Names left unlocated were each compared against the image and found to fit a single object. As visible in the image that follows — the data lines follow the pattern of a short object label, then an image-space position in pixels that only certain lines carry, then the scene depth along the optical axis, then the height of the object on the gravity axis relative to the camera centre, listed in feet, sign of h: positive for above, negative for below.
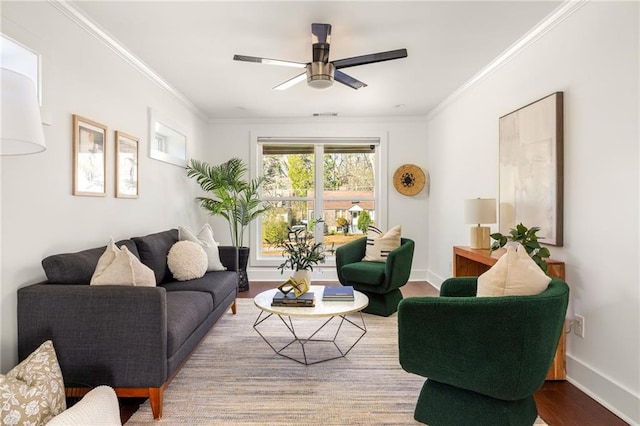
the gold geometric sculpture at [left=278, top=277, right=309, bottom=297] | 8.70 -1.95
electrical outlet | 7.41 -2.43
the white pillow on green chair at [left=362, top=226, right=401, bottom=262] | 13.21 -1.34
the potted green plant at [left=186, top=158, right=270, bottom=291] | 15.51 +0.72
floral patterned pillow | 4.69 -2.59
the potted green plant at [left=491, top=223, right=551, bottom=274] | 7.30 -0.70
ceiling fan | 8.42 +3.68
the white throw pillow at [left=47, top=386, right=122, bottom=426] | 4.63 -2.84
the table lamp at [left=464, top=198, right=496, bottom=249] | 10.35 -0.19
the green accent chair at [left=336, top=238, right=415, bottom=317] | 11.76 -2.31
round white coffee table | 7.91 -3.60
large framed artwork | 8.05 +1.10
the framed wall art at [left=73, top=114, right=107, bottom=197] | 8.13 +1.23
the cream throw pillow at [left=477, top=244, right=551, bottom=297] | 5.59 -1.10
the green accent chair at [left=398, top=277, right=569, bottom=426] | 4.95 -2.05
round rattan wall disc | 17.52 +1.53
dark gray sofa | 6.10 -2.18
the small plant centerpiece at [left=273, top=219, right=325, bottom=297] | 8.89 -1.35
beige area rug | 6.38 -3.75
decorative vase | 8.96 -1.69
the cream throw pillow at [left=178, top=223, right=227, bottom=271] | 11.52 -1.21
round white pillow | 10.42 -1.60
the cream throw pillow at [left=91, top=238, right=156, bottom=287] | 6.70 -1.24
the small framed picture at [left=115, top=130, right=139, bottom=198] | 9.94 +1.26
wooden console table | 7.61 -1.59
